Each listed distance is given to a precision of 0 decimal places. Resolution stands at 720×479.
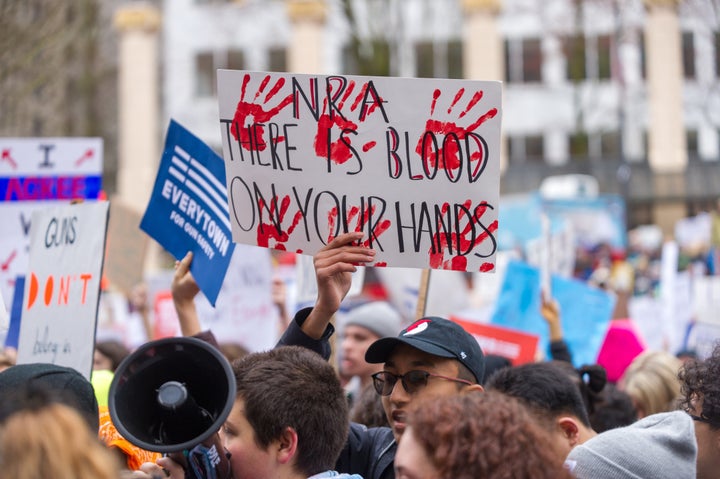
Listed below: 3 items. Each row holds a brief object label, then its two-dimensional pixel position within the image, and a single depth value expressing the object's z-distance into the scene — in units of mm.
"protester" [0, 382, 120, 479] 4219
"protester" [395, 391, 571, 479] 4609
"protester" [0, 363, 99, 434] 5824
